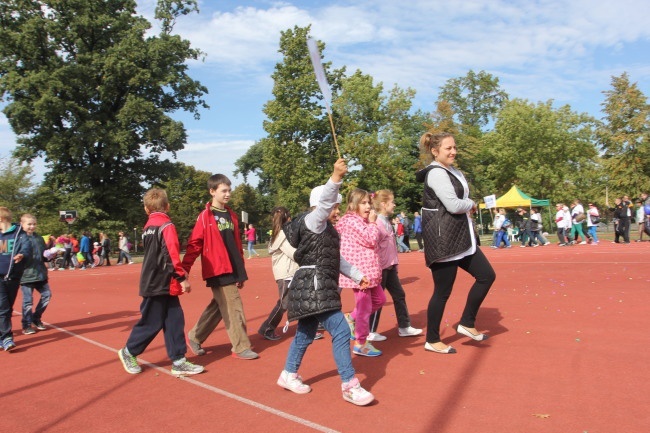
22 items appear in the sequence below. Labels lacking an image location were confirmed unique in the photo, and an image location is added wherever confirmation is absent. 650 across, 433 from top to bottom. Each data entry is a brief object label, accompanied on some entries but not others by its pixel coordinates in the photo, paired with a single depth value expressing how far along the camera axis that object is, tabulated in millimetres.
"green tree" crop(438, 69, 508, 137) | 70562
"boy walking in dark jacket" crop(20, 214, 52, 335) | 7765
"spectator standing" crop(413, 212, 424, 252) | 22219
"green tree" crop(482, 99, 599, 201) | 50062
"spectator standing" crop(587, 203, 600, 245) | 20484
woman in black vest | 5320
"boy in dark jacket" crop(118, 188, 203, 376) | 5273
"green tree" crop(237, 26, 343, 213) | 39312
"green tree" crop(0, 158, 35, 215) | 43266
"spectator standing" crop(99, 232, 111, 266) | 28703
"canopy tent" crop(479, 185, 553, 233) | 32875
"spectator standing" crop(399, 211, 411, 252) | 24883
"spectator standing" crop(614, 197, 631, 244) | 19891
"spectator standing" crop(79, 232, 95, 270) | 26469
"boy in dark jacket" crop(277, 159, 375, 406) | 4188
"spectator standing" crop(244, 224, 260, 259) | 26934
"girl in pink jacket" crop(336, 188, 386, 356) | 5520
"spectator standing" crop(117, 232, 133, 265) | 29266
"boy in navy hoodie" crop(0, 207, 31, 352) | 6945
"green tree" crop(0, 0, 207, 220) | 33406
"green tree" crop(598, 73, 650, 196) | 41219
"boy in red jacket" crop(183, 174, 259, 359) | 5664
